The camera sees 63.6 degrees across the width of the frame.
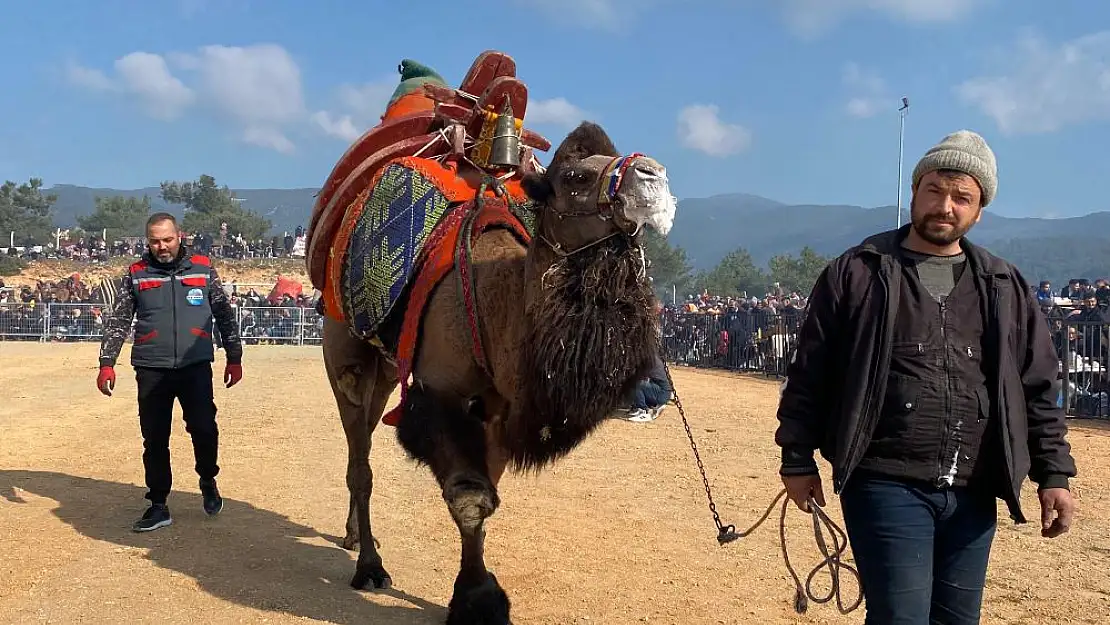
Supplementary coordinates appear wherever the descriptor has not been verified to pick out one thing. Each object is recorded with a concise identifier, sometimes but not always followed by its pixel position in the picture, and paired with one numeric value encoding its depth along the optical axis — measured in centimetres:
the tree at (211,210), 7900
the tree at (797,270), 9869
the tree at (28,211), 8300
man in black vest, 641
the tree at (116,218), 10348
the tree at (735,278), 10412
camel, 355
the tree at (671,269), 9738
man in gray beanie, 276
